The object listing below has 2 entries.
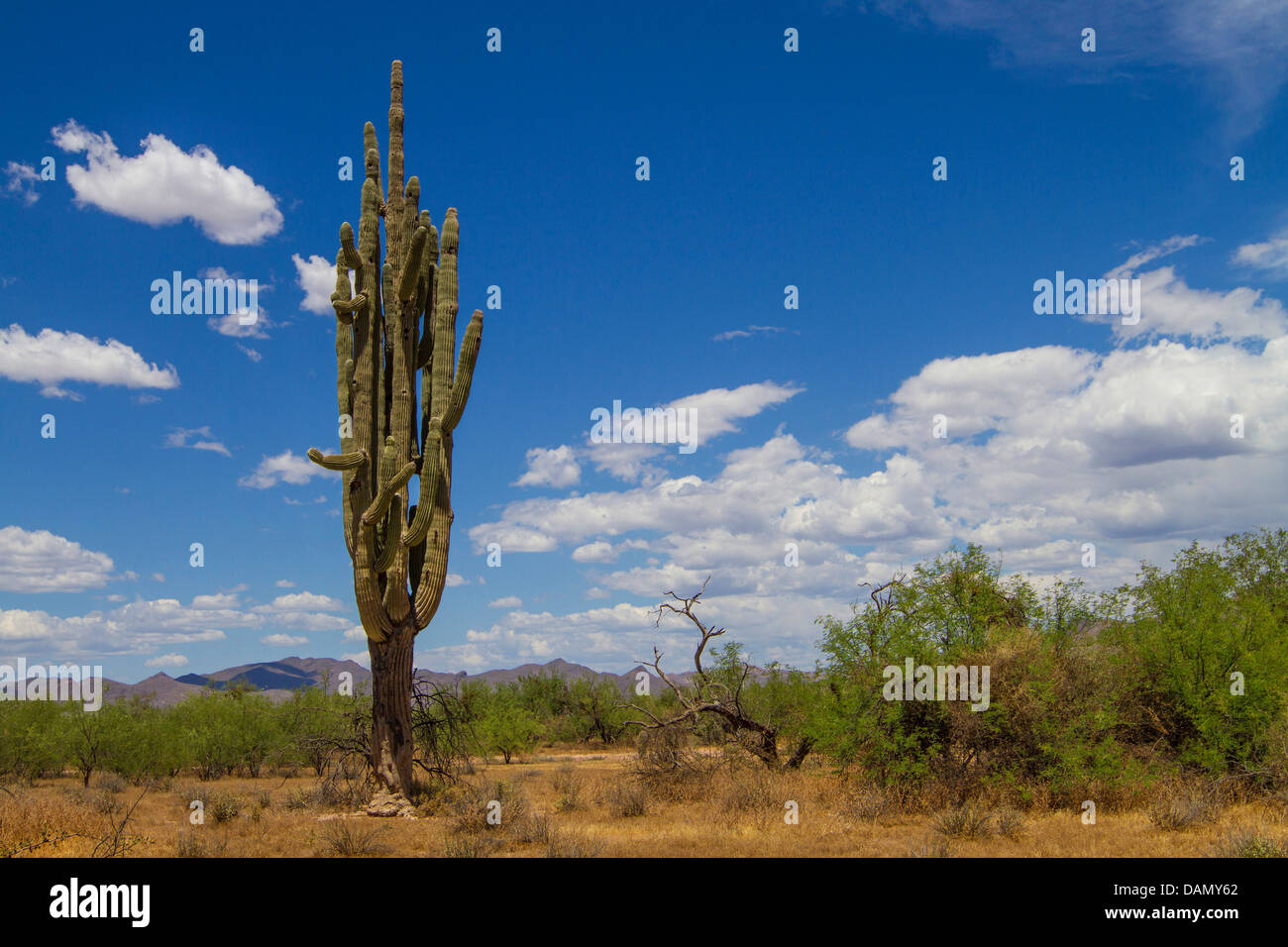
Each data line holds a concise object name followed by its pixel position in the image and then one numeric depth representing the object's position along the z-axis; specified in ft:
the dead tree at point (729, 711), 56.54
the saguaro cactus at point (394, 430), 45.16
